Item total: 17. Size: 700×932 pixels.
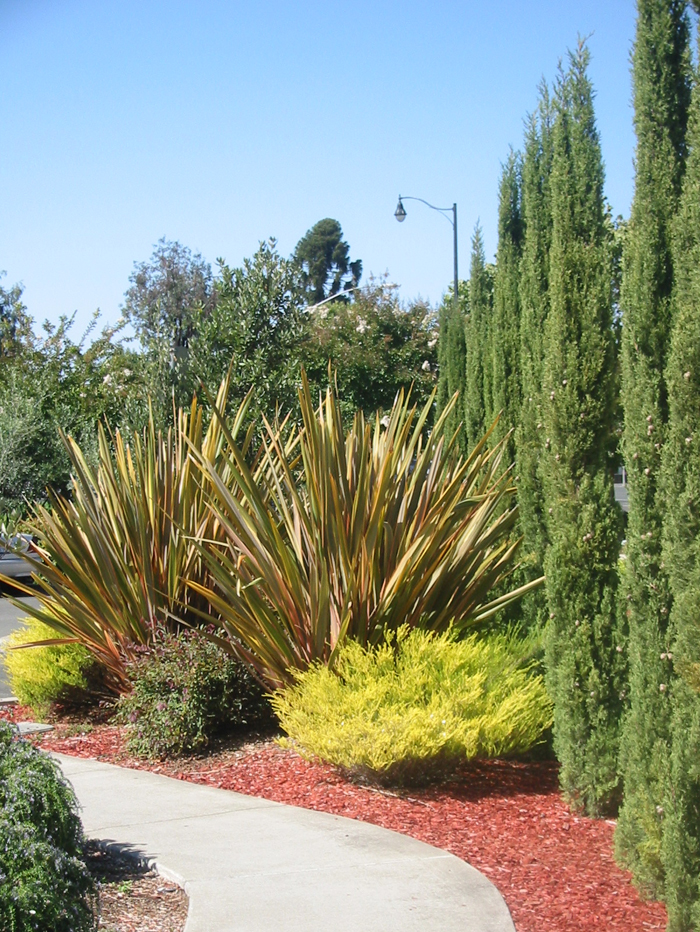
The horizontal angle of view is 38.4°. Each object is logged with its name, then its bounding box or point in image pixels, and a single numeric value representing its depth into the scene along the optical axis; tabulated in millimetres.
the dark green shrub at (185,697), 6676
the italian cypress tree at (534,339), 6758
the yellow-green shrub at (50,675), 7984
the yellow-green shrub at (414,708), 5586
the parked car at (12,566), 19984
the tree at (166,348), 10055
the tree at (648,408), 4316
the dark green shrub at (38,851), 3139
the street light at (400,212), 28745
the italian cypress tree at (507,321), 8680
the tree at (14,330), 25922
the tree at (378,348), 22500
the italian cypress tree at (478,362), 10188
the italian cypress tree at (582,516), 5477
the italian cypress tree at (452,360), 13242
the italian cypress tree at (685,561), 3779
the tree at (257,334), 10188
